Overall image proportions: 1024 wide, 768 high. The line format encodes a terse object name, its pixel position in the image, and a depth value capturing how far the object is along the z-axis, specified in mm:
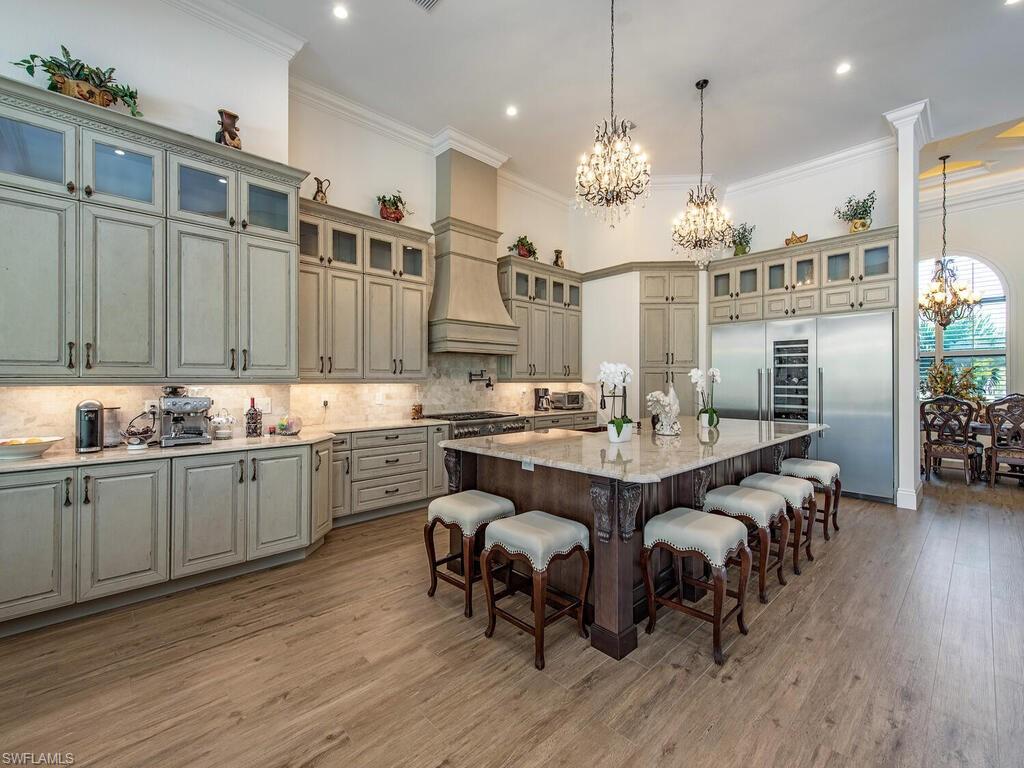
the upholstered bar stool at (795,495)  3207
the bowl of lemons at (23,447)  2518
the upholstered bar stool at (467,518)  2641
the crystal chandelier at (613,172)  3295
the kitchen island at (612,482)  2293
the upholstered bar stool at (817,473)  3827
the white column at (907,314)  4812
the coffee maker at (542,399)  6781
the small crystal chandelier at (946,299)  6715
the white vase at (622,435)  3166
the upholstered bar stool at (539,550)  2229
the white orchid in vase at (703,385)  3578
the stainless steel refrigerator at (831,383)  5008
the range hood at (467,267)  5234
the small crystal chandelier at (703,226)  4598
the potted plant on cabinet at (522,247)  6340
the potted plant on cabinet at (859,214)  5262
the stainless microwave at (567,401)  6672
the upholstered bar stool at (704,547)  2250
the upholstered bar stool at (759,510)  2711
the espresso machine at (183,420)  3088
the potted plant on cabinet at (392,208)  4945
